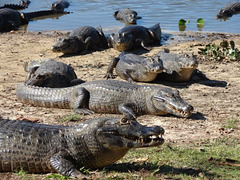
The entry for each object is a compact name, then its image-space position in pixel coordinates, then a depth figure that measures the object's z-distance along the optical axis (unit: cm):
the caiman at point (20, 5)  2219
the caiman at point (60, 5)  2144
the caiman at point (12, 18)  1695
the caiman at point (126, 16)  1775
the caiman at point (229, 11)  1819
